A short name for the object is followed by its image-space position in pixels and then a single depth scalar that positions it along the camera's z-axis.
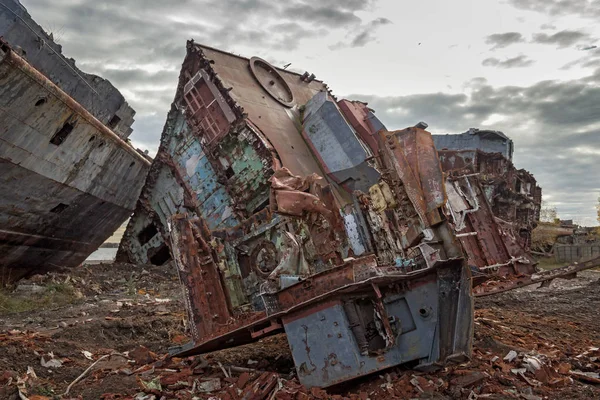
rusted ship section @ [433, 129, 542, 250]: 16.41
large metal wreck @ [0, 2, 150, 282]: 9.16
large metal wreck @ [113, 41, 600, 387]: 4.27
